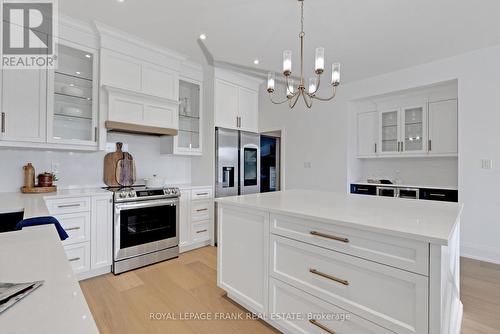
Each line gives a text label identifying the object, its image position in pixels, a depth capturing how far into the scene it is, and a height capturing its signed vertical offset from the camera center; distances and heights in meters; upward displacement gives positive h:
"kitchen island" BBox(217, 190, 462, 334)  1.10 -0.54
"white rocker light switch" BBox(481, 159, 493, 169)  3.00 +0.06
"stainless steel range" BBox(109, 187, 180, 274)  2.68 -0.71
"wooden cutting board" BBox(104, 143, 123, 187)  3.14 -0.05
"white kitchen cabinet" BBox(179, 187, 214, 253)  3.31 -0.72
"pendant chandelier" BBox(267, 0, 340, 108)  1.95 +0.81
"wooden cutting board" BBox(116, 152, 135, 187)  3.17 -0.06
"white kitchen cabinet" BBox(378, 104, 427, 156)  3.66 +0.58
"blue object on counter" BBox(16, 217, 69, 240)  1.21 -0.29
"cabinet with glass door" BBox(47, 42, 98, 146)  2.58 +0.73
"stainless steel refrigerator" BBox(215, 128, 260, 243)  3.68 +0.06
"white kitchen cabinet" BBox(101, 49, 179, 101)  2.82 +1.11
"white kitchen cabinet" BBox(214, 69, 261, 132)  3.81 +1.08
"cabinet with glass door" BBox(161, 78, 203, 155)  3.60 +0.67
